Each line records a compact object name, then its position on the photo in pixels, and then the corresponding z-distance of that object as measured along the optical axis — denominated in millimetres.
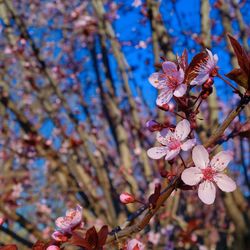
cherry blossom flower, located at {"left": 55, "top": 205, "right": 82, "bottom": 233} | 271
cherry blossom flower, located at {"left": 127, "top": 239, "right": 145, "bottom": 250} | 260
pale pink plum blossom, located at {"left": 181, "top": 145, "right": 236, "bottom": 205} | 251
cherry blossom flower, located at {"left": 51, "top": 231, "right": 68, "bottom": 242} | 263
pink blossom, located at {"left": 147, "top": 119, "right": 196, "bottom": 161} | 259
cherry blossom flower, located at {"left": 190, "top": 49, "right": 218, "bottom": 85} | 261
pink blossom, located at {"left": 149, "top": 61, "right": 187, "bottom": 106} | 264
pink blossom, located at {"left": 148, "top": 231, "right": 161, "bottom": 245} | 611
